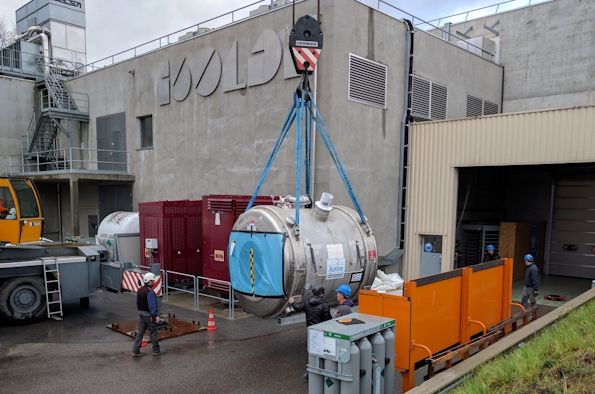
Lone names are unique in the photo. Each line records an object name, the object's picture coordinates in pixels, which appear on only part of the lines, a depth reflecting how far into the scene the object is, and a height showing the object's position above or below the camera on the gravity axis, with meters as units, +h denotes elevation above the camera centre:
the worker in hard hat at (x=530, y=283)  11.20 -2.79
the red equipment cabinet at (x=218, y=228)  12.32 -1.70
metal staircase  23.28 +2.68
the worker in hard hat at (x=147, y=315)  8.44 -2.79
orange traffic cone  10.21 -3.55
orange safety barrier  6.43 -2.28
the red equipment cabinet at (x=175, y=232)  14.09 -2.06
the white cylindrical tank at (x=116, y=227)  16.45 -2.23
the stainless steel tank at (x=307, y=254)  8.02 -1.60
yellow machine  12.86 -1.31
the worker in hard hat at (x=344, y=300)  7.11 -2.12
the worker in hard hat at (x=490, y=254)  13.25 -2.52
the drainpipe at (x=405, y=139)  15.56 +1.12
